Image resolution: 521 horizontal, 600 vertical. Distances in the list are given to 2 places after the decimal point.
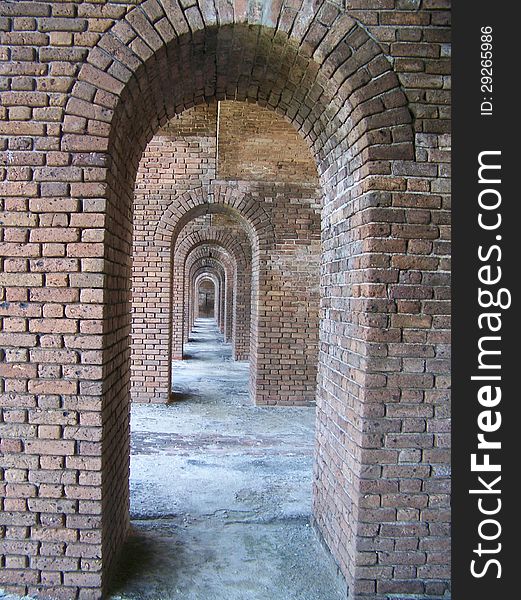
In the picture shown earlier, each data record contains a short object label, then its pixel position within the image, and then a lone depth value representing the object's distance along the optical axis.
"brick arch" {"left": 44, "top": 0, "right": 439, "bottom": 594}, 2.84
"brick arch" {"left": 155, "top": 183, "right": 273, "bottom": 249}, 8.45
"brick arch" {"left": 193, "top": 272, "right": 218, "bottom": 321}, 33.22
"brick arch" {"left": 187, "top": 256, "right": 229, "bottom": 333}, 22.09
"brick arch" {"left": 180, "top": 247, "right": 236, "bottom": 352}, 18.08
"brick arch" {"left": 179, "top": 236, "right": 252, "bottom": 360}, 13.75
